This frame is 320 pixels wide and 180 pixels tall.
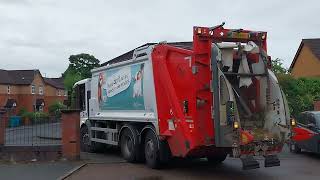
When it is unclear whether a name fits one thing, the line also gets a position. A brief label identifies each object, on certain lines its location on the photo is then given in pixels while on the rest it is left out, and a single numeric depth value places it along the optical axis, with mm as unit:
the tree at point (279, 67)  27023
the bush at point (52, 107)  52266
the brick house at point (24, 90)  52146
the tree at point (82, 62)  66911
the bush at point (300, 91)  19698
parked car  10922
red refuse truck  7893
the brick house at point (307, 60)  31785
